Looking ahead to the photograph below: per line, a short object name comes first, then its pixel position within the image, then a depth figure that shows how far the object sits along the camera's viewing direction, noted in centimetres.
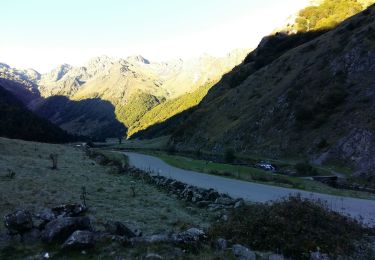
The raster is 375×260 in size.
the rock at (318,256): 1333
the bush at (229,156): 8131
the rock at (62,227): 1509
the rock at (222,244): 1428
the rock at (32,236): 1558
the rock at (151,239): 1459
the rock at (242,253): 1324
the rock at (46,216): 1736
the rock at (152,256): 1292
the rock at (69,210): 1858
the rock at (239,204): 2423
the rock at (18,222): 1597
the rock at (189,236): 1458
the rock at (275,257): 1316
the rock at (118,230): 1597
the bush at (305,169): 5690
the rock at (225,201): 2638
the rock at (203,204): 2737
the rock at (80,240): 1411
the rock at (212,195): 2850
